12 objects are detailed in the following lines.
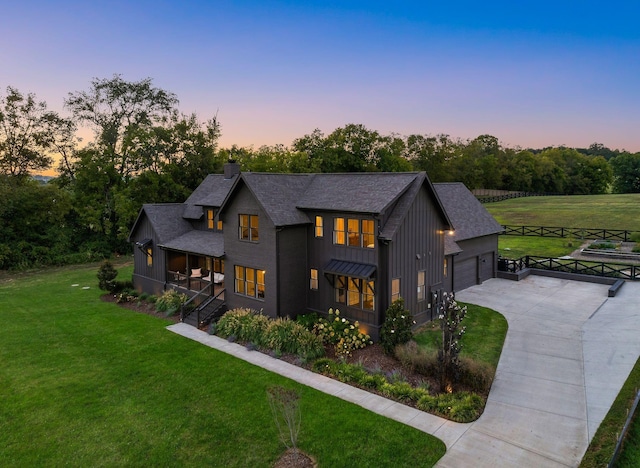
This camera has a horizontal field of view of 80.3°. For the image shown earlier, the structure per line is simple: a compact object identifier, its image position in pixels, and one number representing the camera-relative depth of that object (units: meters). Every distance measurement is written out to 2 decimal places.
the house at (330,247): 15.94
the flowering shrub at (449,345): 11.88
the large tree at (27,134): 35.75
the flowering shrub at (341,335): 15.07
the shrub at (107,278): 24.53
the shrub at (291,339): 14.65
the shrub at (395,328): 14.57
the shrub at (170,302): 20.43
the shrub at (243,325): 16.19
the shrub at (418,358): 13.02
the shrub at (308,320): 16.81
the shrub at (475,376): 11.96
